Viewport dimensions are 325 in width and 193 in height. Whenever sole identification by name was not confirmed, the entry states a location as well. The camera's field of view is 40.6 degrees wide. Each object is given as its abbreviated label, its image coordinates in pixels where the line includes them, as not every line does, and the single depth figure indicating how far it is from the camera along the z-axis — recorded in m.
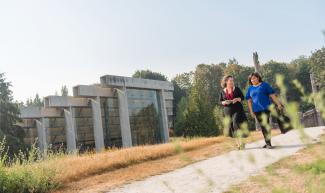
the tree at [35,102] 115.69
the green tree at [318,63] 66.50
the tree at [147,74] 72.19
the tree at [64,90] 122.82
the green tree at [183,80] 76.81
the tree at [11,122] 33.84
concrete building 33.78
